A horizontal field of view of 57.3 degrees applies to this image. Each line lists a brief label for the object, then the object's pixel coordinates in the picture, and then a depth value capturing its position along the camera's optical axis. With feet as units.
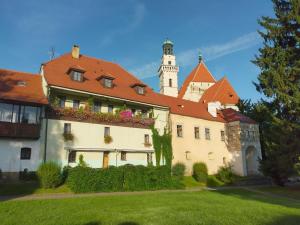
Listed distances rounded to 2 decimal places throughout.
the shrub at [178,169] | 93.04
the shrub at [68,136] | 76.18
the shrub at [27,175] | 67.87
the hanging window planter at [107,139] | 84.17
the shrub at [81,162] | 78.14
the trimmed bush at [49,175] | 64.13
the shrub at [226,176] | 99.24
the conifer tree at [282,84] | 77.46
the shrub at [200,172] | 96.34
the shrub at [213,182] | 94.99
